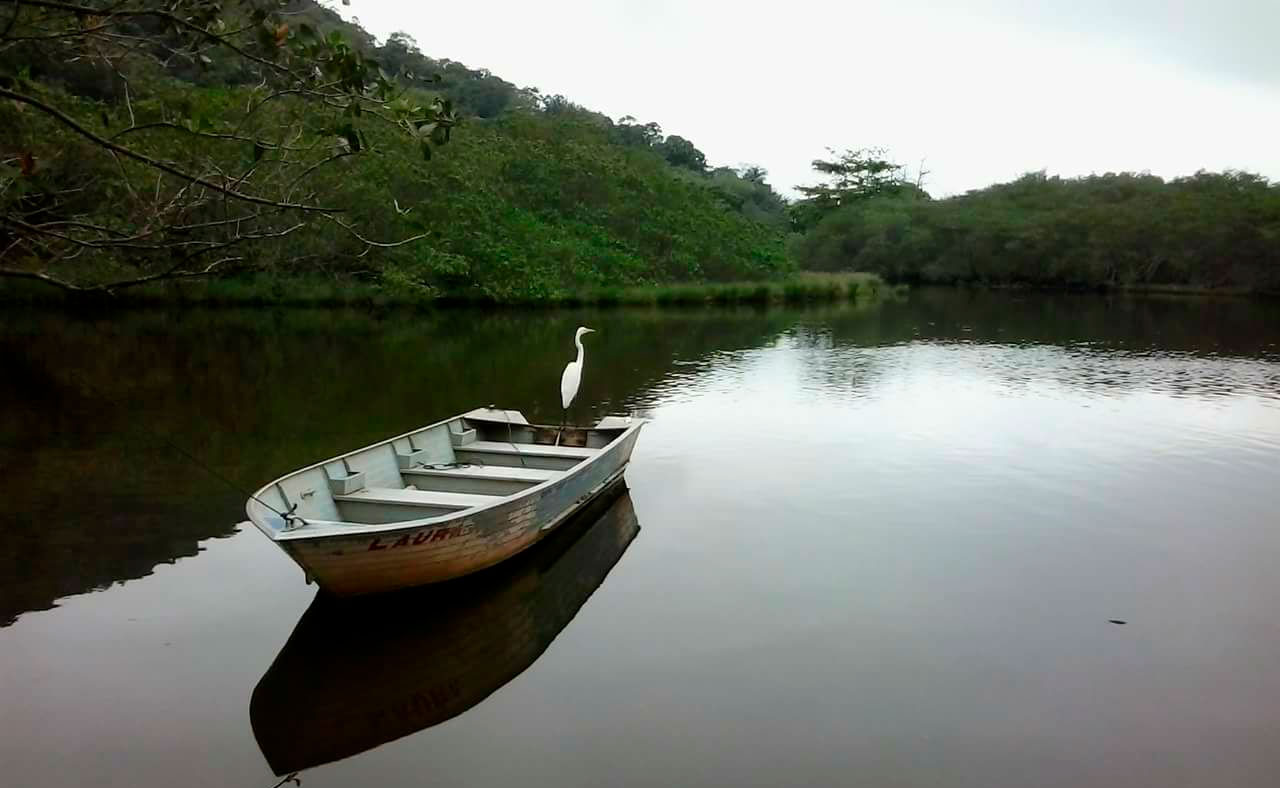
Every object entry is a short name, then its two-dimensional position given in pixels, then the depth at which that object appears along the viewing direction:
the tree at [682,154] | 74.69
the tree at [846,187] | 60.28
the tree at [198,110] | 3.05
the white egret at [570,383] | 9.05
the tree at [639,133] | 69.19
